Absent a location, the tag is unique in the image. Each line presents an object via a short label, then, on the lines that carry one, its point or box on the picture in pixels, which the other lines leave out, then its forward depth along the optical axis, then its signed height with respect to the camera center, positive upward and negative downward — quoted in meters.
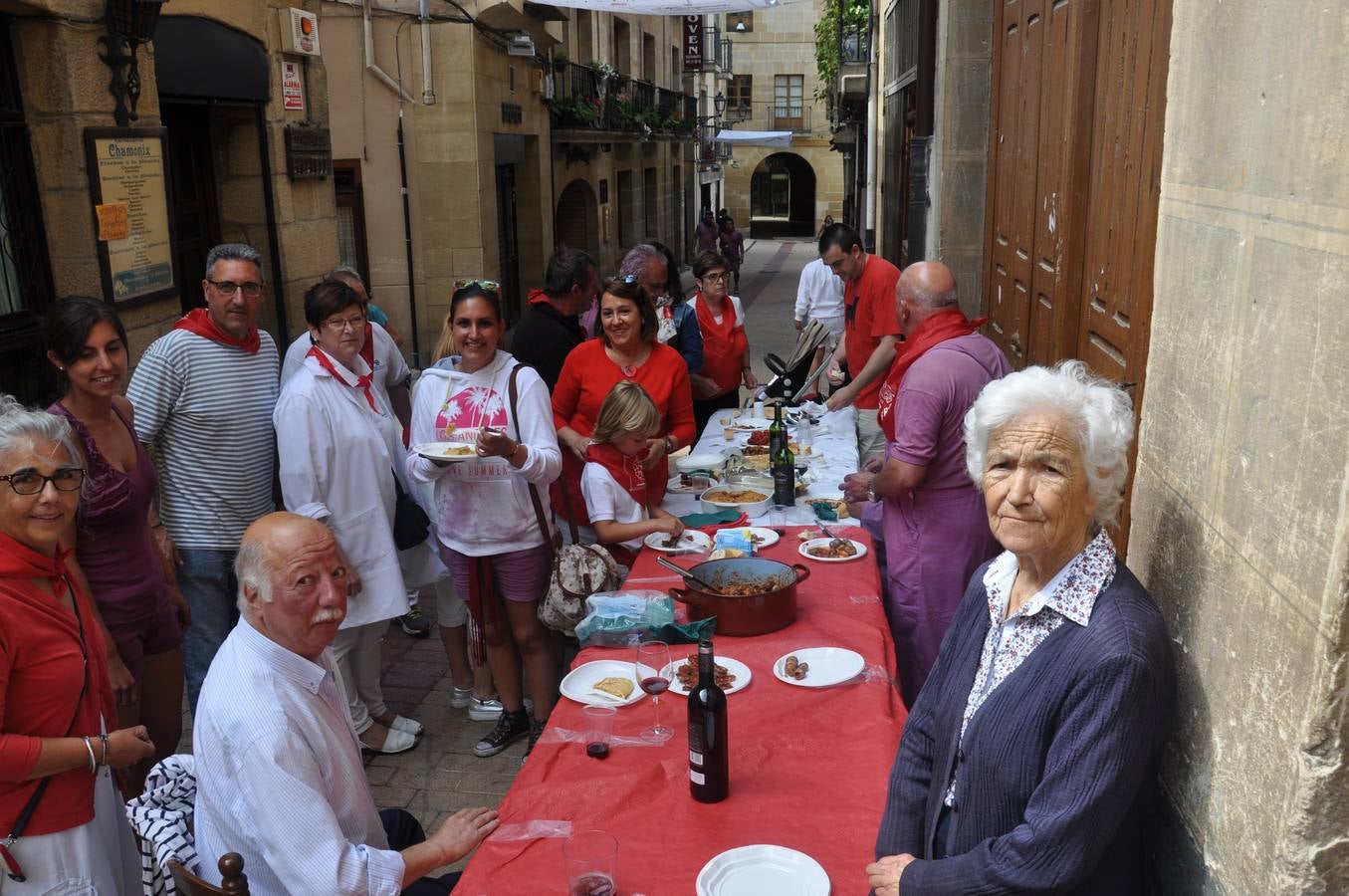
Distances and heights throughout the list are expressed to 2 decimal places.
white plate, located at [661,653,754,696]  3.24 -1.45
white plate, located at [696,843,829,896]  2.34 -1.47
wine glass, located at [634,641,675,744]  3.01 -1.44
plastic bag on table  3.60 -1.41
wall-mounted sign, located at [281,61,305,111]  7.54 +0.73
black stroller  7.84 -1.41
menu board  5.37 -0.08
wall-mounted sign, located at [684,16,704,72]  29.39 +3.68
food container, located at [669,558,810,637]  3.59 -1.37
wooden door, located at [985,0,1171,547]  3.53 -0.01
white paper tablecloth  5.22 -1.49
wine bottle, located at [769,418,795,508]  5.11 -1.36
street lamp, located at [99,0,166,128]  5.40 +0.75
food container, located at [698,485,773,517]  4.99 -1.45
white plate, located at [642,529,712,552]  4.46 -1.44
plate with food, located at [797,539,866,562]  4.37 -1.46
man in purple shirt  3.86 -1.05
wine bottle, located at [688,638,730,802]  2.56 -1.30
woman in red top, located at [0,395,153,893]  2.59 -1.20
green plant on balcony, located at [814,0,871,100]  20.50 +3.12
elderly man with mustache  2.37 -1.22
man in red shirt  7.27 -0.89
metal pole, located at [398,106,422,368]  13.20 -0.48
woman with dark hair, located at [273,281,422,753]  4.24 -1.03
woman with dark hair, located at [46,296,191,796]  3.58 -1.01
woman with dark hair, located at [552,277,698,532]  4.96 -0.87
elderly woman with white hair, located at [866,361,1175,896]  1.86 -0.89
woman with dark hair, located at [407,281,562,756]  4.41 -1.10
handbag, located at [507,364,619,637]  4.23 -1.50
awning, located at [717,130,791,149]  30.49 +1.30
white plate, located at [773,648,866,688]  3.27 -1.46
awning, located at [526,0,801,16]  11.06 +1.84
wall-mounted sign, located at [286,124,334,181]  7.56 +0.28
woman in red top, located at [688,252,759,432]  7.22 -0.99
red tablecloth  2.47 -1.49
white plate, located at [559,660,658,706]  3.20 -1.47
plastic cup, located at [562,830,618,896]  2.33 -1.41
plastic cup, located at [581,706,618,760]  2.98 -1.44
